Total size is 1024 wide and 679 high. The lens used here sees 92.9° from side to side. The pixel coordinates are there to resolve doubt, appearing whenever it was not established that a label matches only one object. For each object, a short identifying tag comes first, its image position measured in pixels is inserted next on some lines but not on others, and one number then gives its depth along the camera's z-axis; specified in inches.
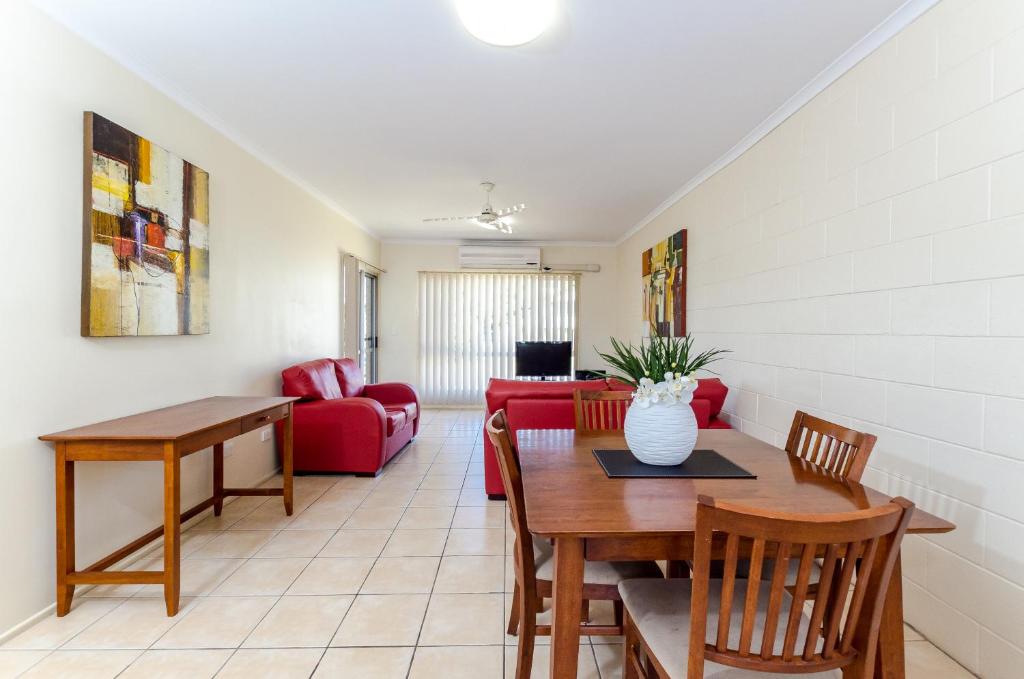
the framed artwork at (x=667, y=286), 175.9
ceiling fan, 174.4
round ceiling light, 73.6
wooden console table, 77.1
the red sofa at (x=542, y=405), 121.4
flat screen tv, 262.1
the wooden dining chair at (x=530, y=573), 57.9
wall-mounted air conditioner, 274.7
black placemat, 62.8
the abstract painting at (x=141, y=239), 85.7
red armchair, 154.3
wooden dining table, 46.8
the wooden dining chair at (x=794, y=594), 37.2
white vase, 65.4
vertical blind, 283.7
